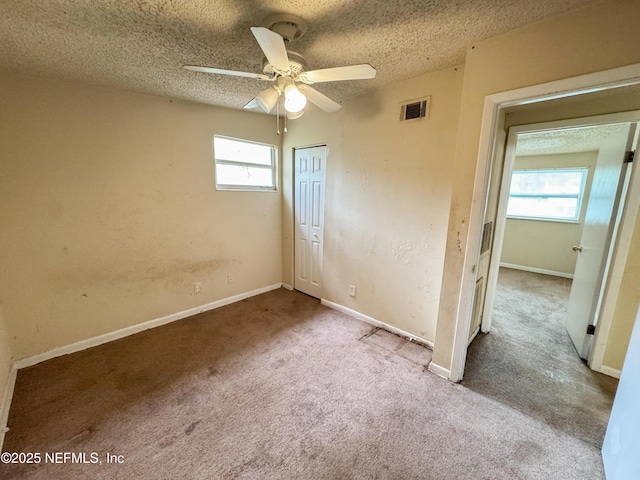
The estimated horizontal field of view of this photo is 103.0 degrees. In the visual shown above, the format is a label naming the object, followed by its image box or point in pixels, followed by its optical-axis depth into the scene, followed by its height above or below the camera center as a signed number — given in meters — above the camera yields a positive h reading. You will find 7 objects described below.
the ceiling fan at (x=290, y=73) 1.32 +0.68
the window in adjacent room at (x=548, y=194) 4.59 +0.16
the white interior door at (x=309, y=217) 3.19 -0.27
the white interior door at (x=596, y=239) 2.08 -0.32
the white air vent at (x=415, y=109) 2.17 +0.78
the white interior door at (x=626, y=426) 1.11 -1.04
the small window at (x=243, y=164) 3.09 +0.39
